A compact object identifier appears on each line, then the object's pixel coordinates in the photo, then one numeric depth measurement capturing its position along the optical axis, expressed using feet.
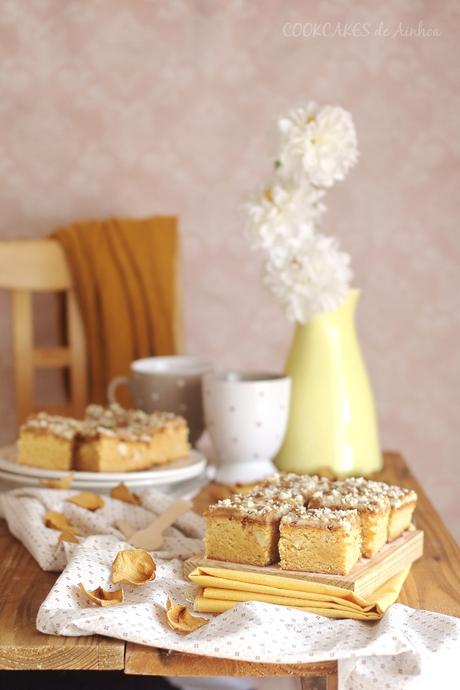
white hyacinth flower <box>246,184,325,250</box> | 5.06
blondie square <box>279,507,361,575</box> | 3.84
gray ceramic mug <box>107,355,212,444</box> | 5.33
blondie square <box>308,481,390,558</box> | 3.96
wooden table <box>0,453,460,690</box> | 3.63
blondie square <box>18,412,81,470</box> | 4.81
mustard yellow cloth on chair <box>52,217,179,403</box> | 6.11
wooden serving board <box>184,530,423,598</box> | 3.83
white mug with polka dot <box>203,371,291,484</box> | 5.05
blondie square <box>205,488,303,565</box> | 3.89
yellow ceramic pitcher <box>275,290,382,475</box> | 5.20
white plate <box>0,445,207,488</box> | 4.76
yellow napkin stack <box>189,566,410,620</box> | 3.79
